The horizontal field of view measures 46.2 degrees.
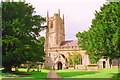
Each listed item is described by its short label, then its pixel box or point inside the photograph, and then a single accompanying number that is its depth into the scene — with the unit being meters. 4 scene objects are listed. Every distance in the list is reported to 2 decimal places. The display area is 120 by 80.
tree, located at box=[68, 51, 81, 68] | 47.75
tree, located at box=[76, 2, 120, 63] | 15.02
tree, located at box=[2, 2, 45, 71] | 20.03
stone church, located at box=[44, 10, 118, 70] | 51.28
